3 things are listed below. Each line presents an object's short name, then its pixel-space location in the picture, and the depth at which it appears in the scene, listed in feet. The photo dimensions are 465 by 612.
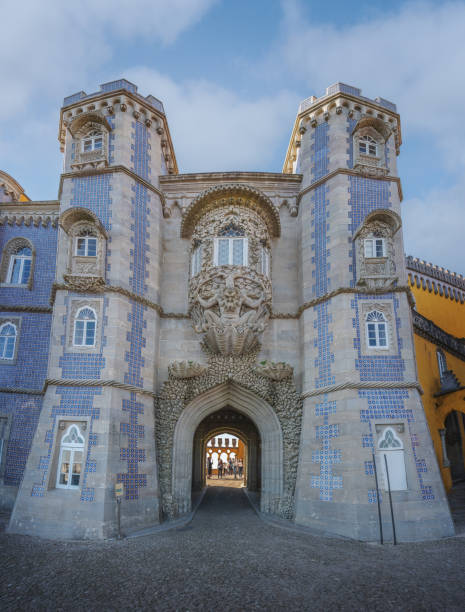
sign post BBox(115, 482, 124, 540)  42.62
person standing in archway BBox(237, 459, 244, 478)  131.85
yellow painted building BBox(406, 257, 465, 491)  69.56
